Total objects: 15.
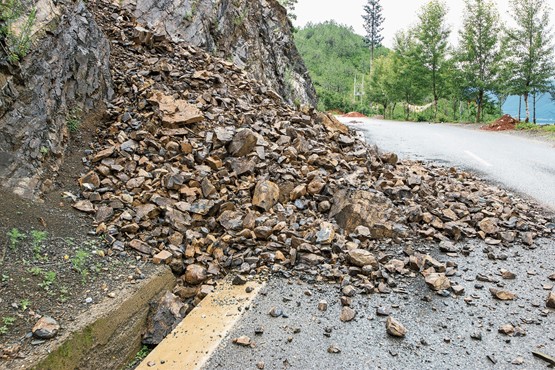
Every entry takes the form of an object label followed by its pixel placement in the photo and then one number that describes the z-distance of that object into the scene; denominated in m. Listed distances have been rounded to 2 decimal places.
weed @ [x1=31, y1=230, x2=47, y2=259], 2.67
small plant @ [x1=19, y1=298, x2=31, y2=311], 2.22
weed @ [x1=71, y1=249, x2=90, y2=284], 2.67
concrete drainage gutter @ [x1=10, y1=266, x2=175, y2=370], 2.04
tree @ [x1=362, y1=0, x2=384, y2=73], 50.91
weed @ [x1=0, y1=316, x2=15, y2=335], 2.05
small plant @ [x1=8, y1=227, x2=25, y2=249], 2.61
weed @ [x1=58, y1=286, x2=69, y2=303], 2.38
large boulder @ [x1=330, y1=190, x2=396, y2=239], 3.47
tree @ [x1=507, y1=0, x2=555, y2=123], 19.75
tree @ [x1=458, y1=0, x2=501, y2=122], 23.33
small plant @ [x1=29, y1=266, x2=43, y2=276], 2.47
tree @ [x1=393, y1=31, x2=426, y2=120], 29.36
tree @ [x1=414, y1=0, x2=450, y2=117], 28.11
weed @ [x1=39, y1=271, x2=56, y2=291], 2.42
